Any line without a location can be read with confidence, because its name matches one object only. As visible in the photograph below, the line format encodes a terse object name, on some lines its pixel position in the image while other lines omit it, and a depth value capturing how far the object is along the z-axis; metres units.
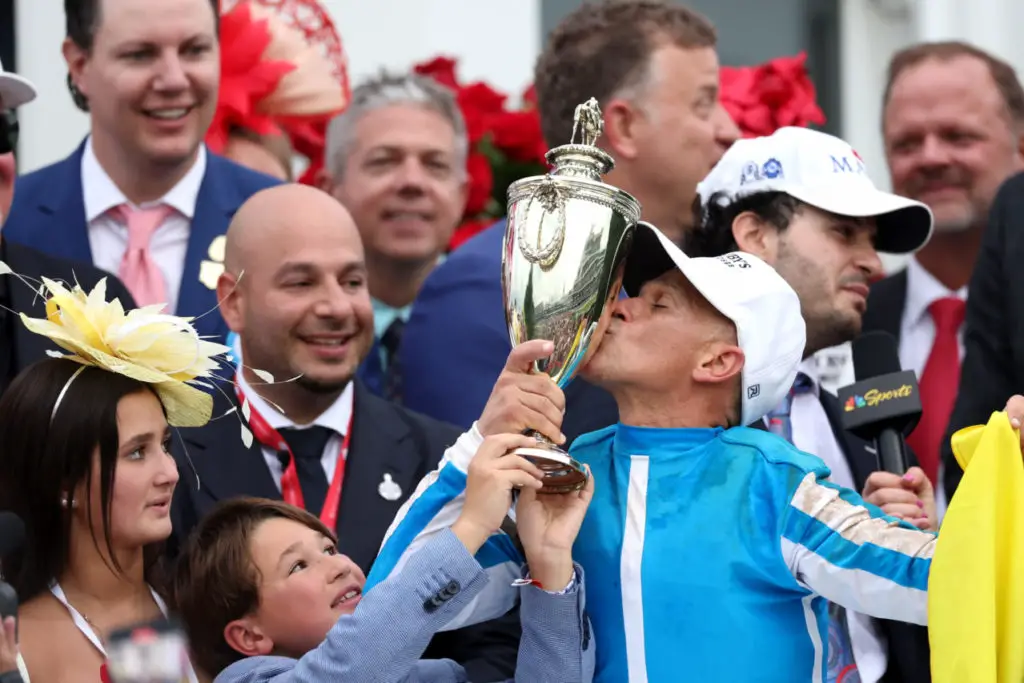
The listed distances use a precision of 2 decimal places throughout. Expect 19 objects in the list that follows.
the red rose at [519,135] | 14.19
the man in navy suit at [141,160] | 11.15
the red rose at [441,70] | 14.62
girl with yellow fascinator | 8.17
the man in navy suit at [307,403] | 9.56
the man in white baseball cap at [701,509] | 7.21
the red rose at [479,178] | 14.16
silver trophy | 7.40
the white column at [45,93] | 16.33
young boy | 7.29
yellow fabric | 6.85
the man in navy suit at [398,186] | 12.83
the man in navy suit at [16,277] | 9.39
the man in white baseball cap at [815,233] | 9.54
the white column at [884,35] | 19.64
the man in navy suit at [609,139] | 10.48
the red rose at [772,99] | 12.64
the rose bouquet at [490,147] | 14.20
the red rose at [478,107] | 14.35
